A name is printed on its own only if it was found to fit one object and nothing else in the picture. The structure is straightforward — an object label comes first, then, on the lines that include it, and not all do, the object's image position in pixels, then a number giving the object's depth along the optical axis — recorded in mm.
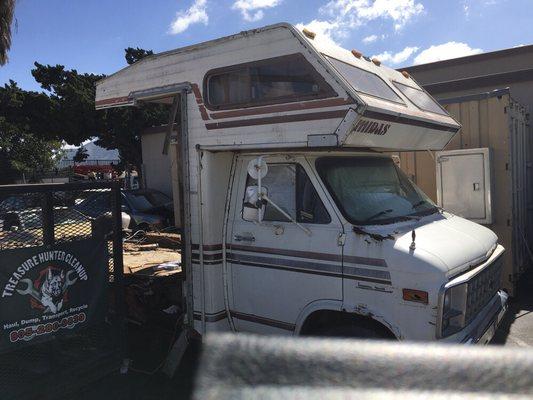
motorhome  3408
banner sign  3494
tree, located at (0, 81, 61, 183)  22453
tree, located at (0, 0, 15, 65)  11930
